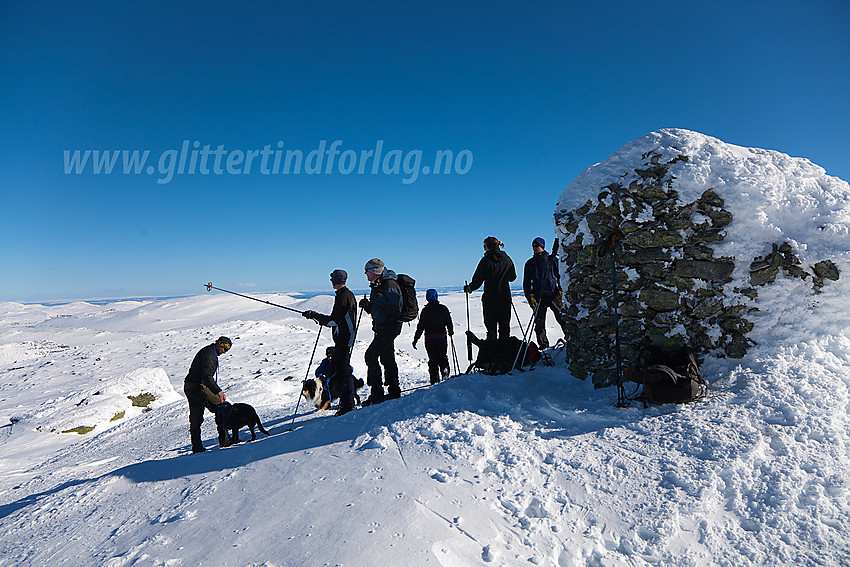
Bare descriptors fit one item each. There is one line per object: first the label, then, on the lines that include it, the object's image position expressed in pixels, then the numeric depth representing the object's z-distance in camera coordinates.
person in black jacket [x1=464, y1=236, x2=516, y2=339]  7.90
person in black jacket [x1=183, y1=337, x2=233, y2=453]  6.82
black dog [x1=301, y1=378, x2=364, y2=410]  8.75
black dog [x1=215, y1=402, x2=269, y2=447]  6.73
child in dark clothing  8.26
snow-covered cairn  5.44
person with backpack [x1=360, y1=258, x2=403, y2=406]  6.84
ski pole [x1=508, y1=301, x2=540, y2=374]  6.99
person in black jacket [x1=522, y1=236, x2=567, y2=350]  8.04
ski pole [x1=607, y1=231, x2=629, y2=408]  5.47
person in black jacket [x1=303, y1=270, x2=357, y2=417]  6.88
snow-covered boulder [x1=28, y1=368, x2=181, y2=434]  10.88
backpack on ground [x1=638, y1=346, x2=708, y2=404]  4.99
